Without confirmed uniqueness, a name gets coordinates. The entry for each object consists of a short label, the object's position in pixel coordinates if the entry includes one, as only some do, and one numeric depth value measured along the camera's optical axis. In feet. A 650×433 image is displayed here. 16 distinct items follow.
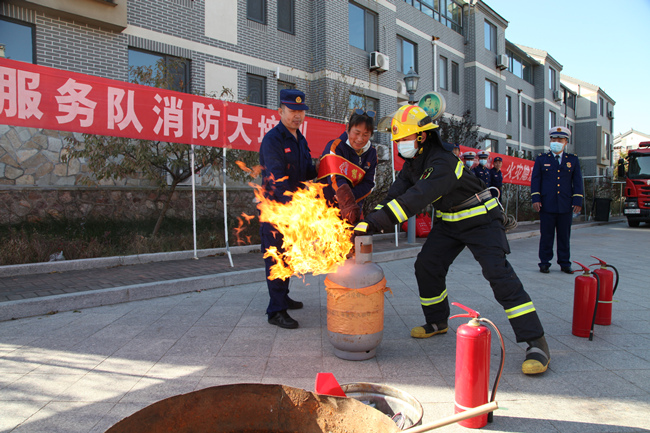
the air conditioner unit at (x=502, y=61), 81.87
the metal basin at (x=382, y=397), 7.03
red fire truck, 54.44
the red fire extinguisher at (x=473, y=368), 8.24
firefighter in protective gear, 10.50
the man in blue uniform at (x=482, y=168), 37.42
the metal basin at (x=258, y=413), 5.60
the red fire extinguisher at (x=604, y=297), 13.80
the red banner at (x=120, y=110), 18.28
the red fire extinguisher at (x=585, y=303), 12.92
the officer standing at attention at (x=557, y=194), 22.71
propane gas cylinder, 10.84
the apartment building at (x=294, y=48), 29.99
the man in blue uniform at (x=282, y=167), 13.74
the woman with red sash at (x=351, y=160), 13.57
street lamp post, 34.94
